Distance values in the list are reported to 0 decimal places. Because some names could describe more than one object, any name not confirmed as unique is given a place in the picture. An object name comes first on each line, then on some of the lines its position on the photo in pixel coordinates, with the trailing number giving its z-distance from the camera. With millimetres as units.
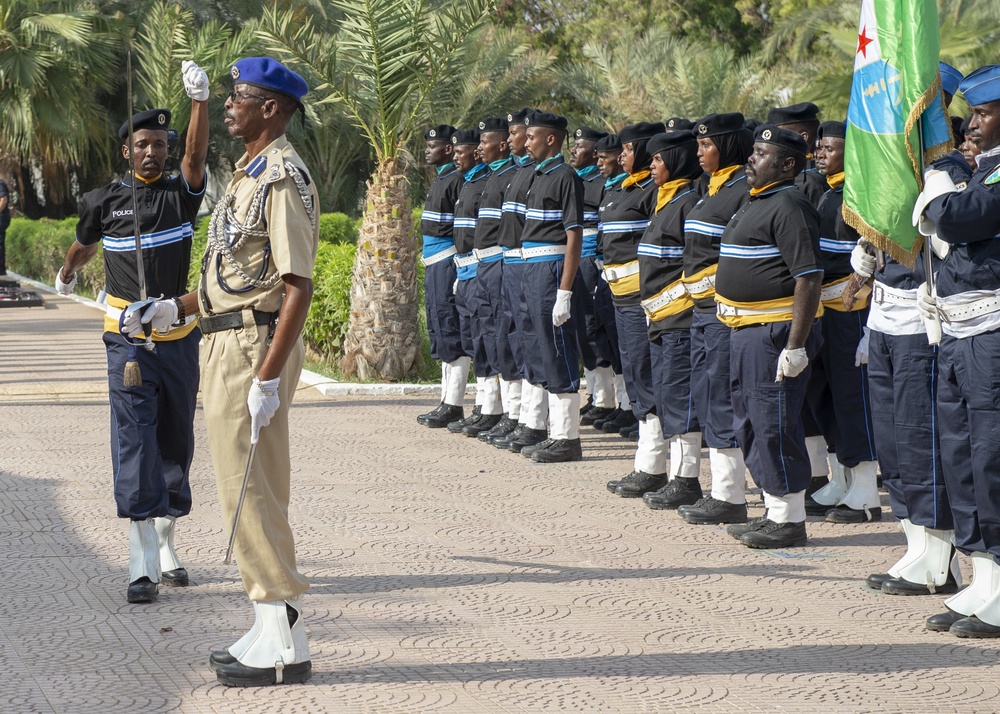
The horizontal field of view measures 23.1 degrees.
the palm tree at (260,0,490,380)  24546
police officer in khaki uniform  9045
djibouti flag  10952
